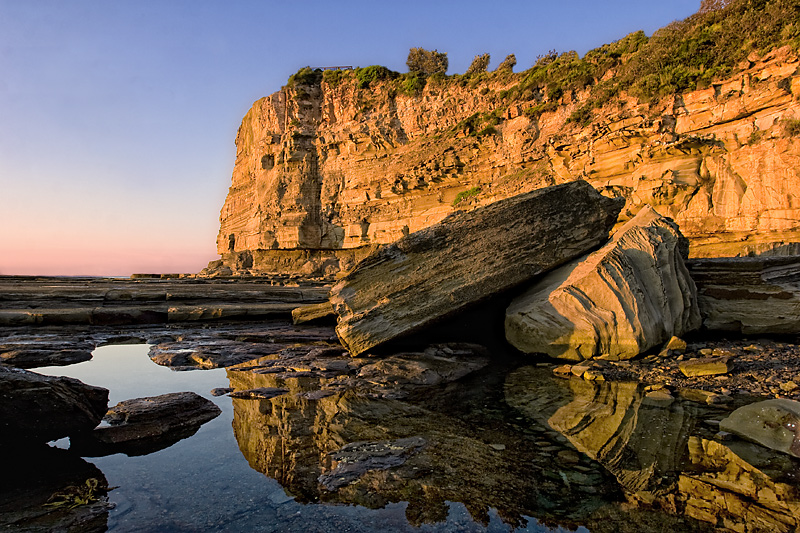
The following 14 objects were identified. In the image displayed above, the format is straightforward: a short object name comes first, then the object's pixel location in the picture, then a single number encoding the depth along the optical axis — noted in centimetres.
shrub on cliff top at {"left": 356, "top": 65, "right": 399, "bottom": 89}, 3350
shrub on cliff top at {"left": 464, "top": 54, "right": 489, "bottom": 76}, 3444
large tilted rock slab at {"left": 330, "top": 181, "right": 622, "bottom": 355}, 654
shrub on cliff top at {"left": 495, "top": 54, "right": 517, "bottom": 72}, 2726
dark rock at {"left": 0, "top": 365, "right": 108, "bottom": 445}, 298
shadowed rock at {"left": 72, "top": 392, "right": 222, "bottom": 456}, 310
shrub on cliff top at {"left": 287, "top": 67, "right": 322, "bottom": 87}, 3656
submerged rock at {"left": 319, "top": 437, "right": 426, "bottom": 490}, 265
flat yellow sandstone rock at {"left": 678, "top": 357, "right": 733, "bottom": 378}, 513
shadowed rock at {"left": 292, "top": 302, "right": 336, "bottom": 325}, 946
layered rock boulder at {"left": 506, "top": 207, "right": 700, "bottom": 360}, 598
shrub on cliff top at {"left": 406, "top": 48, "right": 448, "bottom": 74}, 4166
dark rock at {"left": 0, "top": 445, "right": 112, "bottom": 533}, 208
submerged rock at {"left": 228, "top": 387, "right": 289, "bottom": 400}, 452
